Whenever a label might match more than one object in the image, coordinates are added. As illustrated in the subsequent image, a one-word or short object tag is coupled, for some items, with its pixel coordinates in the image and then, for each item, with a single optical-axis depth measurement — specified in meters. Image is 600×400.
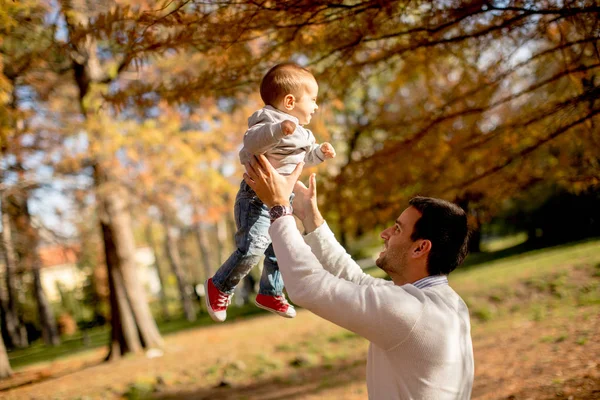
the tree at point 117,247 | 10.01
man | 2.01
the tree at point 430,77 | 3.39
